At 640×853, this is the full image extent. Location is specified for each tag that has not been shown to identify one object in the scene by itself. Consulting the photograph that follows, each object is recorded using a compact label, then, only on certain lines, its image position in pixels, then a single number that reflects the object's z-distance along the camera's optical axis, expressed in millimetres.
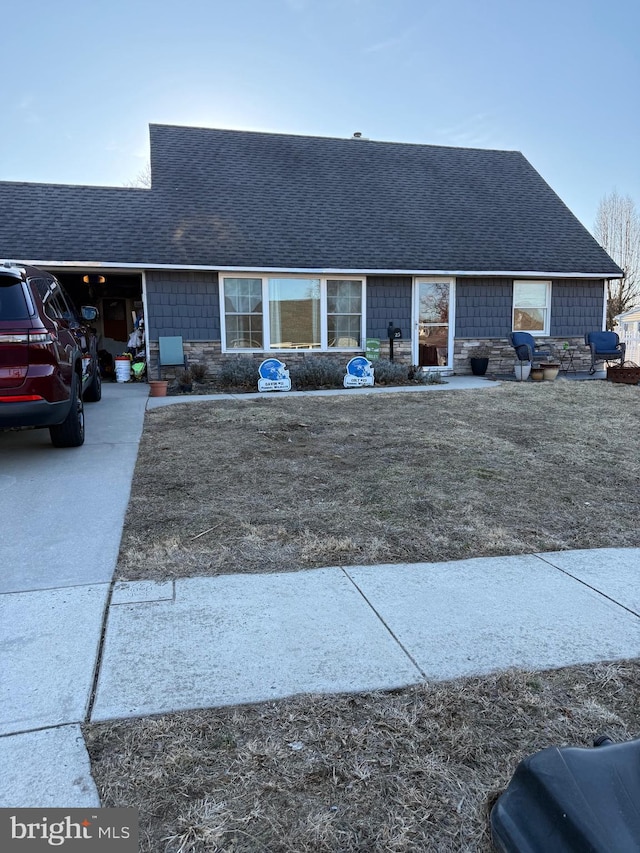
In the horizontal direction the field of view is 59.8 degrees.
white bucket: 12352
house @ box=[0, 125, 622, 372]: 11961
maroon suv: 4738
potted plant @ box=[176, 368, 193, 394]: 11000
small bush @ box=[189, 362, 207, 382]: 11750
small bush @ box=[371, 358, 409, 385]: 11930
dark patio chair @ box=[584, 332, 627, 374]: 12930
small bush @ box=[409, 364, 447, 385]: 11914
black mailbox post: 12719
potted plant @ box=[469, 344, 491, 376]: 13594
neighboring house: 19031
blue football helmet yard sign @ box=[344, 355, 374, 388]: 11359
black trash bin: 1350
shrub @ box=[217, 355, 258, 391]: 11344
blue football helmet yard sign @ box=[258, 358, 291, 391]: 10836
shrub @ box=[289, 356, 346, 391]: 11492
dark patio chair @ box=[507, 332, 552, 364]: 12625
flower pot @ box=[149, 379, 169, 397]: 10227
